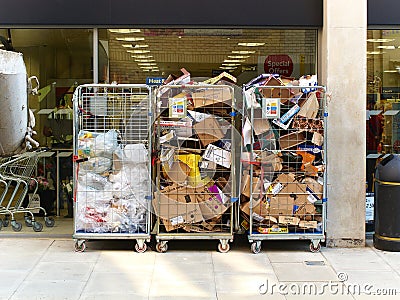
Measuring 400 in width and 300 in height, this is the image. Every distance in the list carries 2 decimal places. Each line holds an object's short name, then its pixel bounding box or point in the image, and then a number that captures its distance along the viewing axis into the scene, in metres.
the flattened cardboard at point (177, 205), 7.56
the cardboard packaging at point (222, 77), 7.79
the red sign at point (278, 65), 8.59
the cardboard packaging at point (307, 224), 7.64
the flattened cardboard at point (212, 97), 7.49
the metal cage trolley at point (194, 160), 7.52
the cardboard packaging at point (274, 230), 7.63
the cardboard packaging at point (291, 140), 7.60
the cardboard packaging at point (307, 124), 7.59
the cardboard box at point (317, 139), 7.59
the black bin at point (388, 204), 7.62
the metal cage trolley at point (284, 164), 7.57
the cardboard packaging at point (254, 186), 7.62
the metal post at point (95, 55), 8.28
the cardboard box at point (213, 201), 7.58
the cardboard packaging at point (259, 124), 7.58
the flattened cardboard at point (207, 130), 7.51
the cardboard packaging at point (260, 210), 7.63
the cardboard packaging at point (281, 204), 7.63
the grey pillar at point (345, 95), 7.90
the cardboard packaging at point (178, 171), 7.56
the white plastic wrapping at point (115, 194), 7.55
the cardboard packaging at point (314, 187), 7.64
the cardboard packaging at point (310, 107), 7.55
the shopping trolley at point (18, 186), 8.81
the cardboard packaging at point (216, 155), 7.51
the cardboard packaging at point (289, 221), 7.63
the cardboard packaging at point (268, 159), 7.61
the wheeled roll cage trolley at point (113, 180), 7.54
